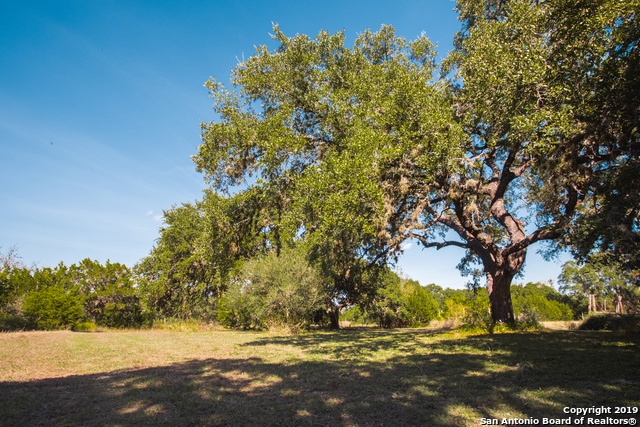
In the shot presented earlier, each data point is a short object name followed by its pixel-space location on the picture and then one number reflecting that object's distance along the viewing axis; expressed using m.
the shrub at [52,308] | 17.28
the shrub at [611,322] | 11.17
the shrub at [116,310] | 22.33
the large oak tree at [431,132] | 8.05
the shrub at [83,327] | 19.25
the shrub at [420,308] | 35.38
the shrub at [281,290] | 16.64
